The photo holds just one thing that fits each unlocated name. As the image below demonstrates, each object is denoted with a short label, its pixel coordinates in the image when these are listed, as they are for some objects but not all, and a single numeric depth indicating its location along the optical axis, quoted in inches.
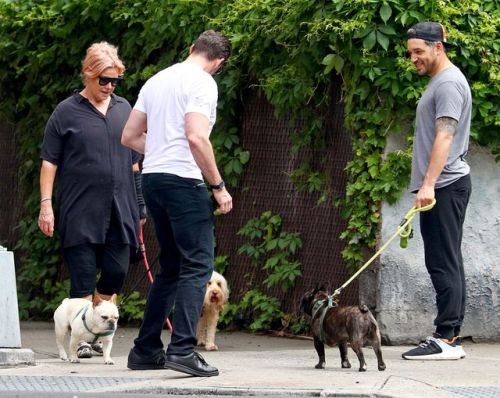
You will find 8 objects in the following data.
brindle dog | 614.5
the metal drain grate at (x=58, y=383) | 564.7
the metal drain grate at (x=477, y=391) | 539.8
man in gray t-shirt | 660.7
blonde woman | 692.7
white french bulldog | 664.4
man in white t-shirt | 576.1
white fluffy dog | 780.0
